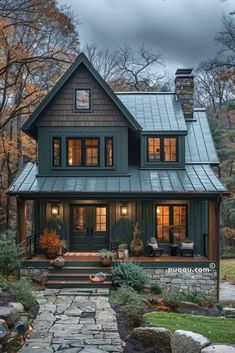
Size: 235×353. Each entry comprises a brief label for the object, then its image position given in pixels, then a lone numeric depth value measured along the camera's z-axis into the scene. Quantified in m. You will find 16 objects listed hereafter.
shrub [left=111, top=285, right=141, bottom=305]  11.50
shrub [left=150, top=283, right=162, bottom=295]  14.26
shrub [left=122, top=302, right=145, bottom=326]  9.41
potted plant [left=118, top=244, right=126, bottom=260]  15.84
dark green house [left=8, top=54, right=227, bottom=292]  17.28
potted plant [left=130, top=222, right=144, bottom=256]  16.42
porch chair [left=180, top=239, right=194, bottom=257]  16.59
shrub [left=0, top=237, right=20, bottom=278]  13.53
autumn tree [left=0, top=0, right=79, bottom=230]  16.67
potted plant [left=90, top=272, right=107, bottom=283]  14.41
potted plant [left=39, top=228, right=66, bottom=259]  15.73
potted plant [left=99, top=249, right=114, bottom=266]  15.01
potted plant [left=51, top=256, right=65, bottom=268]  14.93
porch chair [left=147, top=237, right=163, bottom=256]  16.46
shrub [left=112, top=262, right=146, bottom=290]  14.14
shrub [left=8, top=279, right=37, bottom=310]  10.90
